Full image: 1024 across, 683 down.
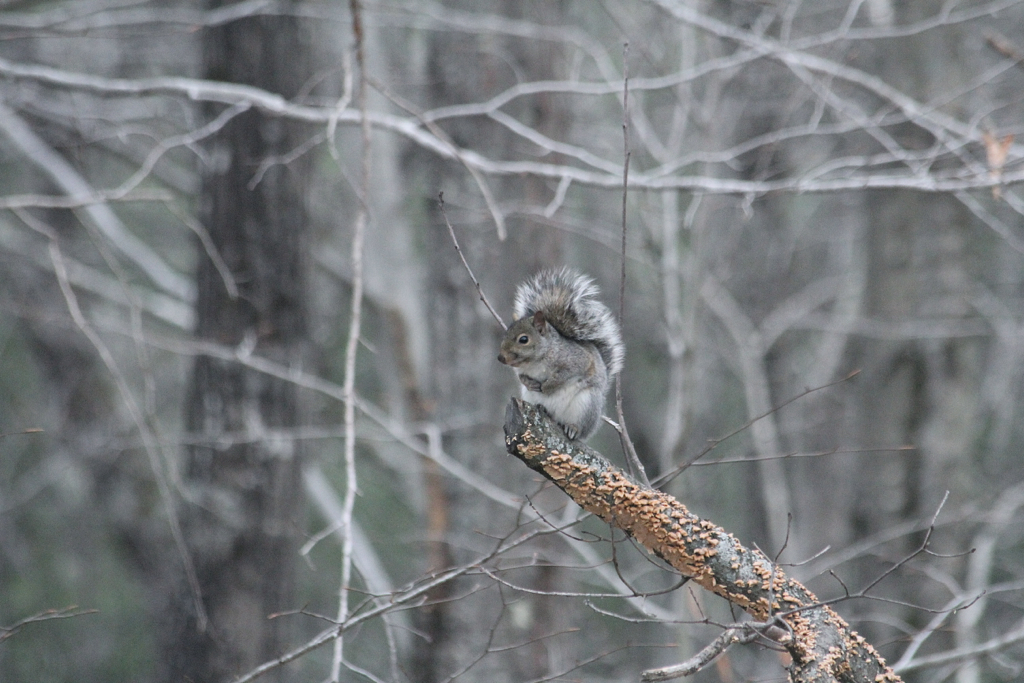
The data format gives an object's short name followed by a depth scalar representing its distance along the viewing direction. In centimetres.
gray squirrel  1596
